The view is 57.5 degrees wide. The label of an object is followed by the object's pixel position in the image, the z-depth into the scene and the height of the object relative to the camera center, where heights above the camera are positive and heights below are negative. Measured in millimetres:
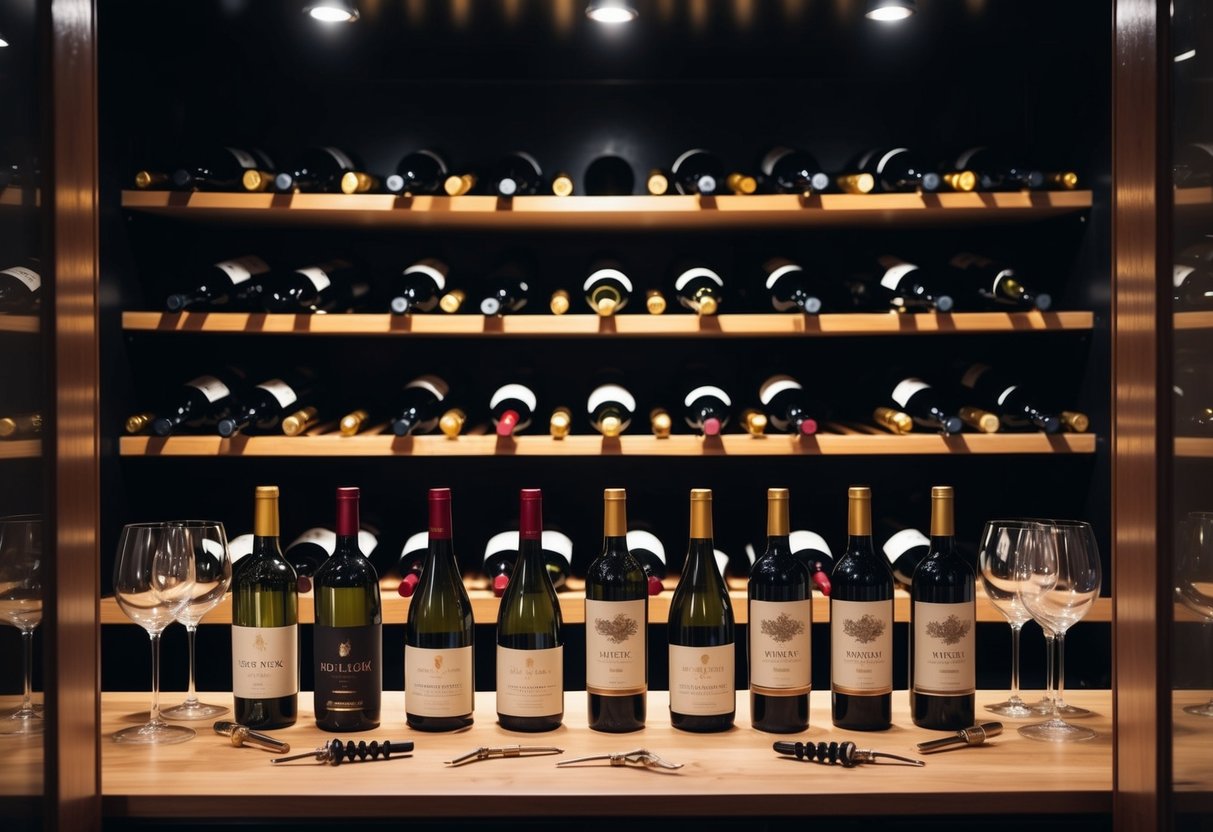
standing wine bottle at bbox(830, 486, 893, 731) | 1278 -247
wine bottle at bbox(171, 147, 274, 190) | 2457 +547
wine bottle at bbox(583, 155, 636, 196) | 2648 +573
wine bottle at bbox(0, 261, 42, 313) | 1034 +121
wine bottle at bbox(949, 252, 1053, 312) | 2443 +294
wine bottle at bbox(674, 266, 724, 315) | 2371 +275
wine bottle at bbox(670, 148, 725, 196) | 2459 +558
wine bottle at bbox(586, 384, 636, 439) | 2434 +22
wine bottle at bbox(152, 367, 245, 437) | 2426 +21
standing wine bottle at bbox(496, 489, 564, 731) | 1289 -275
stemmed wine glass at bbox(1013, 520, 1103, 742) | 1291 -190
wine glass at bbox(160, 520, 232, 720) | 1312 -184
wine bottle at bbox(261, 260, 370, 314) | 2439 +282
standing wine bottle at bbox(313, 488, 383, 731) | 1295 -259
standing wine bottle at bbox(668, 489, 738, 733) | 1286 -276
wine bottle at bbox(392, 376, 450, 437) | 2414 +24
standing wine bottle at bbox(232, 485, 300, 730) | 1309 -256
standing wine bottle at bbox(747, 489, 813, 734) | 1269 -249
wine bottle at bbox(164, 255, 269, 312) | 2406 +279
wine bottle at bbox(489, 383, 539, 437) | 2473 +25
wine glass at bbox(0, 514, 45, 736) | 1050 -164
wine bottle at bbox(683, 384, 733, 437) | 2436 +19
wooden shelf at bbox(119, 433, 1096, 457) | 2350 -66
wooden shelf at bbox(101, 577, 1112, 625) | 2301 -409
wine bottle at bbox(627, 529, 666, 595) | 2328 -298
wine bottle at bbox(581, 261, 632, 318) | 2420 +280
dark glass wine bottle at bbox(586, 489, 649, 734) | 1271 -239
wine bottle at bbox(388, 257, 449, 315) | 2439 +288
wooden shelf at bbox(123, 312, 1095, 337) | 2363 +194
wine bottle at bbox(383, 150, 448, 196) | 2494 +557
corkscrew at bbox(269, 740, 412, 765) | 1211 -371
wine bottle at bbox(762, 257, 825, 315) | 2455 +291
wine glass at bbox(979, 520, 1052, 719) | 1313 -178
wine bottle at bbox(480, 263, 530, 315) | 2498 +289
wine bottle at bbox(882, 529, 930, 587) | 2373 -301
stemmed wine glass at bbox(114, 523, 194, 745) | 1289 -188
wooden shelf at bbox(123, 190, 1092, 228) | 2344 +443
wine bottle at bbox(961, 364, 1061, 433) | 2395 +31
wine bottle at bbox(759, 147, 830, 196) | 2486 +556
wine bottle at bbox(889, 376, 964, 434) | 2439 +23
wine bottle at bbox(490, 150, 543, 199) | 2541 +557
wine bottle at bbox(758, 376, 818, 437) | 2434 +25
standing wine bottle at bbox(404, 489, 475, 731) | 1298 -278
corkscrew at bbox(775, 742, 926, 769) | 1200 -372
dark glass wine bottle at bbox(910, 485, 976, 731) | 1287 -250
